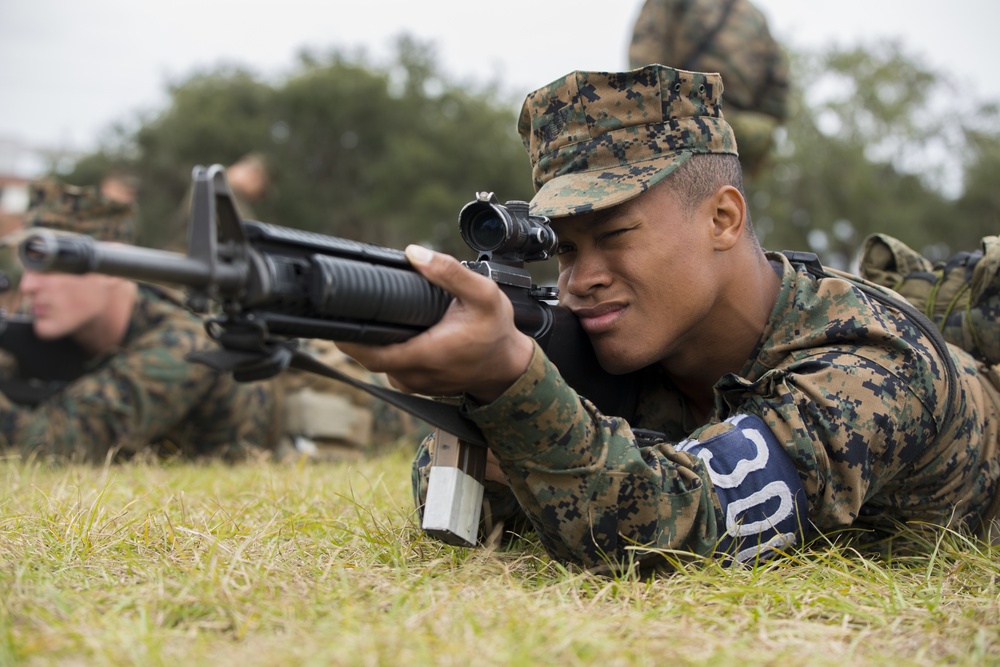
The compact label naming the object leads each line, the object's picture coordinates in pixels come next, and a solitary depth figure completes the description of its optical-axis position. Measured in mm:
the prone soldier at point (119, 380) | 5805
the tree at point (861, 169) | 32594
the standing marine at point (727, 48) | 6973
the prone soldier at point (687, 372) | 2383
